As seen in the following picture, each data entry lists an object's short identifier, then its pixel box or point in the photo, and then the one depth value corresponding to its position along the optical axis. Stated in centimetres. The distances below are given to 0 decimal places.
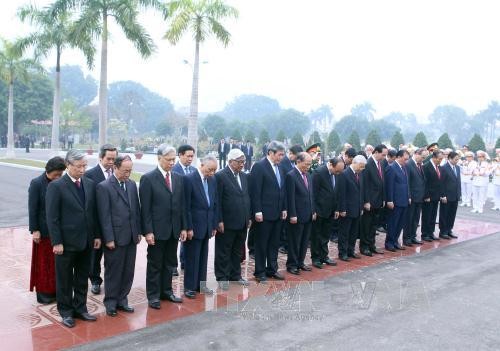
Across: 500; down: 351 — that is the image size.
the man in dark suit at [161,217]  528
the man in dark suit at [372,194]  808
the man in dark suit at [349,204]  750
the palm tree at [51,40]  2166
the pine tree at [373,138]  3512
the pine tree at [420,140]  3158
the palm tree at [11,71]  3079
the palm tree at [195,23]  1838
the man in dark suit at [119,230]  494
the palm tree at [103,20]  1759
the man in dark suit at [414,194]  878
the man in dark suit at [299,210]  671
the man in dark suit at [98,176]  583
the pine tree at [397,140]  3180
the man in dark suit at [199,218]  570
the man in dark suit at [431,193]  931
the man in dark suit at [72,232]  470
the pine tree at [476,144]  2797
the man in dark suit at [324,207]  733
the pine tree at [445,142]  2847
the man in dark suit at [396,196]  841
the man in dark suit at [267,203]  646
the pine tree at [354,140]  3431
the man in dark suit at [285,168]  818
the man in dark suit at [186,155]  579
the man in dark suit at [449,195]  951
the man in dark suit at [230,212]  609
